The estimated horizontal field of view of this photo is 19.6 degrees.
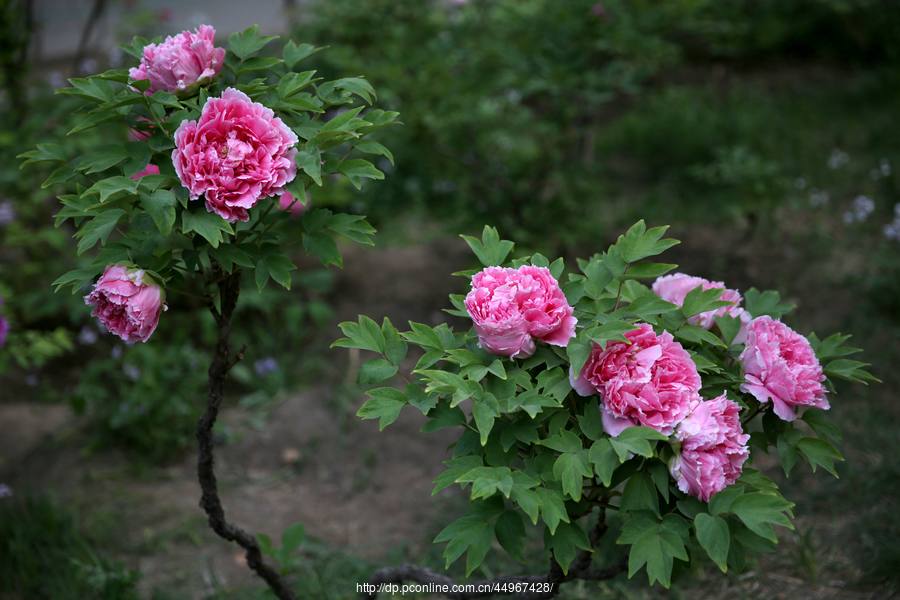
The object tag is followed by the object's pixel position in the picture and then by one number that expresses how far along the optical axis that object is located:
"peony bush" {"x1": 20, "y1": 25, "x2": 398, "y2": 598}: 3.11
